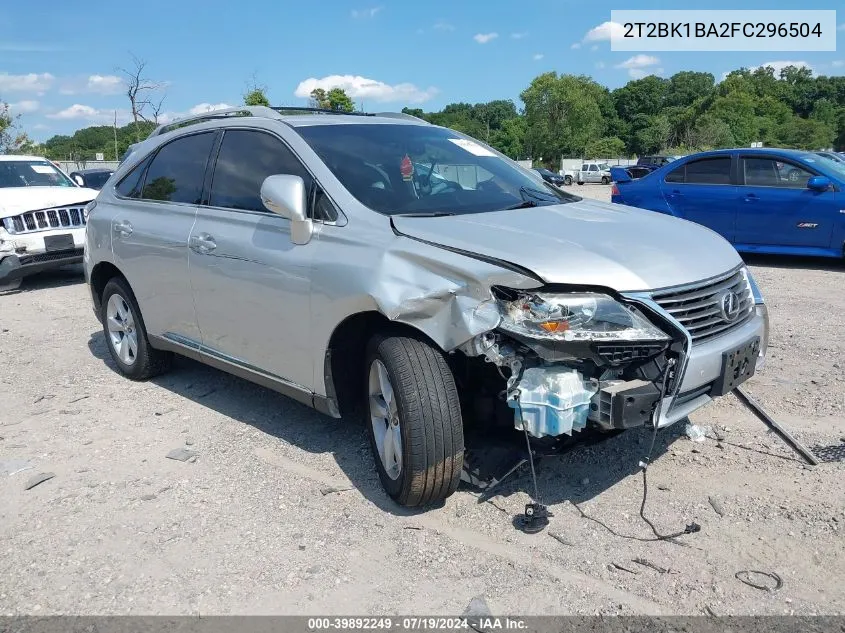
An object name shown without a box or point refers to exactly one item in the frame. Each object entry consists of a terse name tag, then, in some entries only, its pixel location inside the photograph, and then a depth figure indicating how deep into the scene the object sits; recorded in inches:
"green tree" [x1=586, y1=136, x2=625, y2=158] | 3238.7
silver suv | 111.7
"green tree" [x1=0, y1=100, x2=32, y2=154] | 1216.0
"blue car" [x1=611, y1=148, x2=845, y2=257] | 342.6
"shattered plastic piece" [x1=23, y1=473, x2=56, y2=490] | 150.8
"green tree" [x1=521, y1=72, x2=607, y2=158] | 3521.2
